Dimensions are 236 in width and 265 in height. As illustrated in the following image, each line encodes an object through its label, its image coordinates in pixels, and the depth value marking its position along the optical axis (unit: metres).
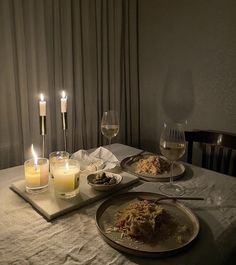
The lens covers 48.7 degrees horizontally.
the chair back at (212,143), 1.57
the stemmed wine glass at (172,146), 1.04
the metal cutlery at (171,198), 0.92
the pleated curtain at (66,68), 1.68
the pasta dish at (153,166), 1.20
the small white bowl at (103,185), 0.99
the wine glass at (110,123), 1.36
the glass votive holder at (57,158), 1.10
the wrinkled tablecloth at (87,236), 0.67
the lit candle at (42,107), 1.15
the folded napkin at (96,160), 1.23
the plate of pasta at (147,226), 0.70
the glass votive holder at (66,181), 0.94
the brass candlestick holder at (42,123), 1.16
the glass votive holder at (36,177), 0.98
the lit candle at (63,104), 1.26
